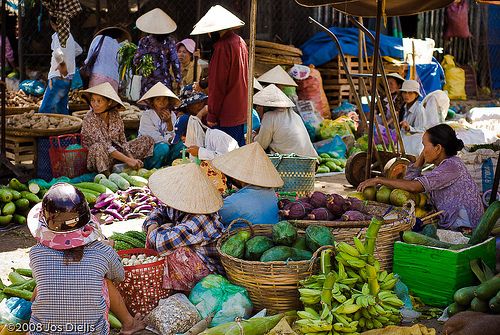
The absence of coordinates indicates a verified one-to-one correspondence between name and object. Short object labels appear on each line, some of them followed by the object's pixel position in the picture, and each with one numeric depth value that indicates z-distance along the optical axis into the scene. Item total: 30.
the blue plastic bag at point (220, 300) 4.07
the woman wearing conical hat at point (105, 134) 7.82
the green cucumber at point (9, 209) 6.59
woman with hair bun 5.40
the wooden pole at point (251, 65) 5.44
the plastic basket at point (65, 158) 7.77
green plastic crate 4.34
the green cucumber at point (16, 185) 7.04
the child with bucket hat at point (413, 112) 9.42
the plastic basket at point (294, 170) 6.77
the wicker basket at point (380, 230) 4.51
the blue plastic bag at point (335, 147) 10.00
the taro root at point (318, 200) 4.97
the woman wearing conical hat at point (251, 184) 4.74
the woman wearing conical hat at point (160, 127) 8.28
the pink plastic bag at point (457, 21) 15.07
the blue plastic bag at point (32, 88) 10.59
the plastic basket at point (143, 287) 4.20
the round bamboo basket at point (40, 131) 7.87
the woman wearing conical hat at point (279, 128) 7.53
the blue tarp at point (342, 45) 12.16
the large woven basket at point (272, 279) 4.06
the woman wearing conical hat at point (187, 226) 4.32
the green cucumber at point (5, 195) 6.66
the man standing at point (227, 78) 7.09
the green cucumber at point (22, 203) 6.78
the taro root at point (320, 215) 4.77
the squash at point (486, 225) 4.66
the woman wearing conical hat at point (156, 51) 9.11
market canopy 6.59
